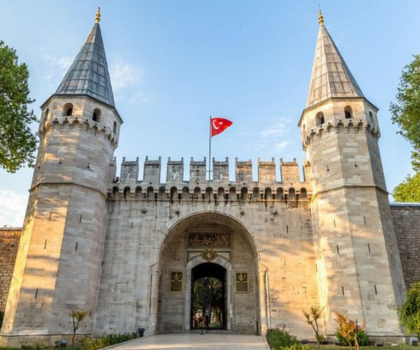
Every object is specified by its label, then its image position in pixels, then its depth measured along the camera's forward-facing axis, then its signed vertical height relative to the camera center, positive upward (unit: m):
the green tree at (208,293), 38.25 +1.93
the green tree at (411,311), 9.84 +0.04
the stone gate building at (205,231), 14.44 +3.58
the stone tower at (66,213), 14.04 +4.09
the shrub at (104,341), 11.32 -0.98
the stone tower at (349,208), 14.12 +4.34
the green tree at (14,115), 14.39 +7.93
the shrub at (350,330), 9.73 -0.55
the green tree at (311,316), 14.43 -0.17
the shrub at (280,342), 9.19 -0.84
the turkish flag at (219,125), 20.38 +10.11
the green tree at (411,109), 13.66 +7.55
